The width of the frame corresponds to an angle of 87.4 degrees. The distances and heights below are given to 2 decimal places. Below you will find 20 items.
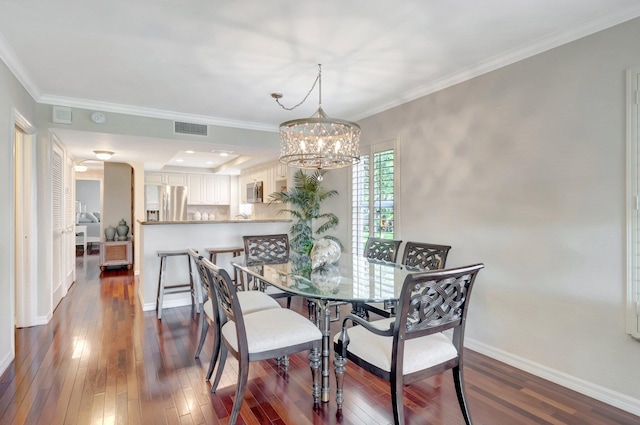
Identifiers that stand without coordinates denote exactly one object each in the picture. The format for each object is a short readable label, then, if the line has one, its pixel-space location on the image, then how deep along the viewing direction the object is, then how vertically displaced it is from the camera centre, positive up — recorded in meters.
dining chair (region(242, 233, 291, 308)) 3.51 -0.42
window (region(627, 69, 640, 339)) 2.08 +0.02
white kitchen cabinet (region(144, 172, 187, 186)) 8.17 +0.81
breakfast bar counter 4.20 -0.42
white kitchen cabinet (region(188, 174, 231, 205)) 8.55 +0.57
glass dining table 2.08 -0.51
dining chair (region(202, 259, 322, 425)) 1.91 -0.76
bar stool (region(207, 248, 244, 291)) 4.21 -0.55
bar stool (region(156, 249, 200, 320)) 3.85 -0.92
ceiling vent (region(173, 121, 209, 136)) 4.35 +1.10
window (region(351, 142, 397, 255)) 3.96 +0.20
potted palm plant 4.89 -0.01
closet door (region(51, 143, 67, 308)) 4.23 -0.16
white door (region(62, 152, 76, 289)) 5.07 -0.25
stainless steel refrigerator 7.79 +0.22
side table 6.68 -0.85
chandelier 2.79 +0.59
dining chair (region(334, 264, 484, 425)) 1.68 -0.74
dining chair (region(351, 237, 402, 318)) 3.29 -0.43
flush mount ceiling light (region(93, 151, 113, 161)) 5.23 +0.91
